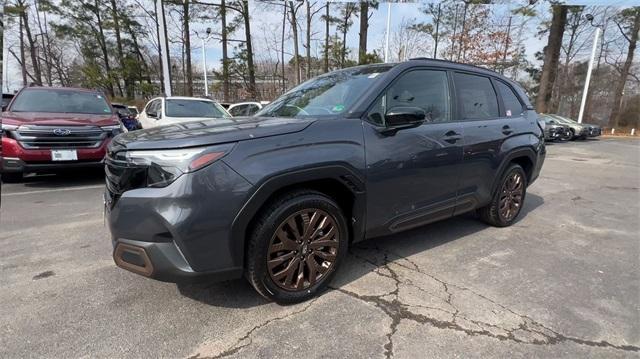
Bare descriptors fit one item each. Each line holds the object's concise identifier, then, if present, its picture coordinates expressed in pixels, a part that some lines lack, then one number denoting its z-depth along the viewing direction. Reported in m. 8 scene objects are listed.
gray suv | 2.18
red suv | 5.56
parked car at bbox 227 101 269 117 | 12.61
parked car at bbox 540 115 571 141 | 19.11
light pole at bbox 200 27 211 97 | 28.66
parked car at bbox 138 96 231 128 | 8.43
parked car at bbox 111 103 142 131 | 10.92
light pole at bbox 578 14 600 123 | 26.86
